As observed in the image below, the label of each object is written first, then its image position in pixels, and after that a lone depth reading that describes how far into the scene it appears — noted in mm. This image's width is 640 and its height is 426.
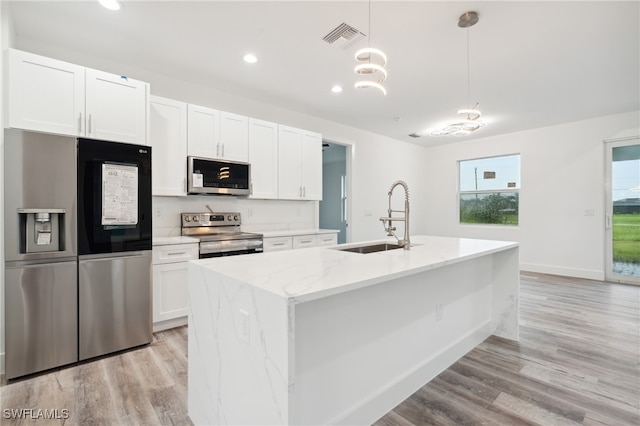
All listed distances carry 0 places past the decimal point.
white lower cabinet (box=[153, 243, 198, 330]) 2973
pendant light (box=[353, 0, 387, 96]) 2133
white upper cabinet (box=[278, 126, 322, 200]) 4316
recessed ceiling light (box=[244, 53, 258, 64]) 3076
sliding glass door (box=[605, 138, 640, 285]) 4965
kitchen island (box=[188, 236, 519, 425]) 1187
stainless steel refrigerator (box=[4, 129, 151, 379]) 2195
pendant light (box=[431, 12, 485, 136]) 3213
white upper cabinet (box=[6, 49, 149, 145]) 2293
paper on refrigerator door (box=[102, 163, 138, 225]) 2554
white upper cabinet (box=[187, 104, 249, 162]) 3461
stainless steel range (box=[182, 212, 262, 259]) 3299
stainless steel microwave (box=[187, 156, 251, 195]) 3422
